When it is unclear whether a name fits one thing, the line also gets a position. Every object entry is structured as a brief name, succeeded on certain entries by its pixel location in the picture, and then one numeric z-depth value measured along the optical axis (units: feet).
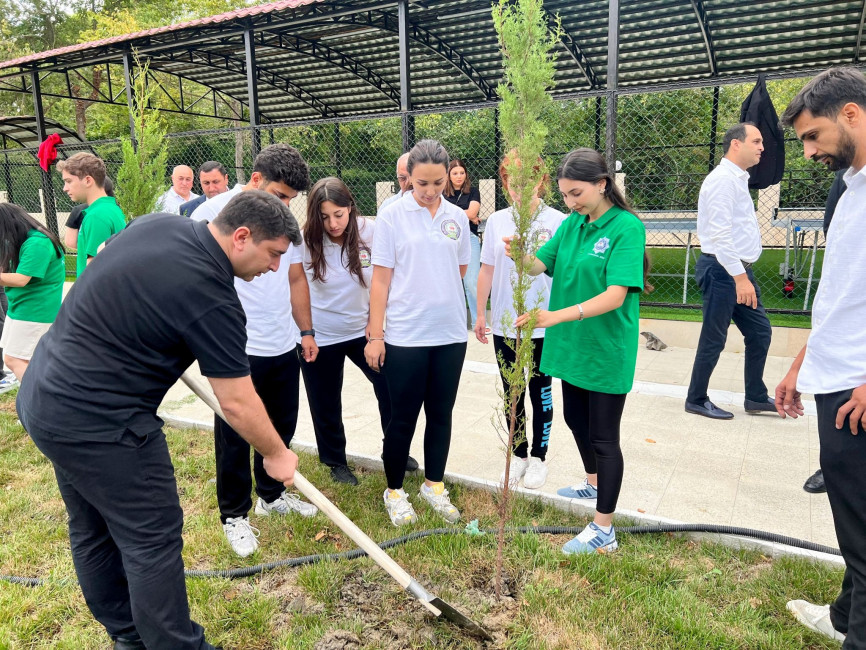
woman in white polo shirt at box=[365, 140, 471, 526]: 11.09
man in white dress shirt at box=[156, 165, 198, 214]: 25.10
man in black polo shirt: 6.54
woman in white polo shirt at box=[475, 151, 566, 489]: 12.69
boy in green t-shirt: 15.02
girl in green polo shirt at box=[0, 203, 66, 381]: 15.15
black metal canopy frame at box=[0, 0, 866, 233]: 31.01
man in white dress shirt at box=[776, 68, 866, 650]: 6.33
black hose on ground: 10.05
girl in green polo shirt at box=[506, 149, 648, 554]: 9.55
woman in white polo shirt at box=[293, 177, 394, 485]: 12.12
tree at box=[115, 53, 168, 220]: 15.93
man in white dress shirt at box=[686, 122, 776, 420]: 15.76
